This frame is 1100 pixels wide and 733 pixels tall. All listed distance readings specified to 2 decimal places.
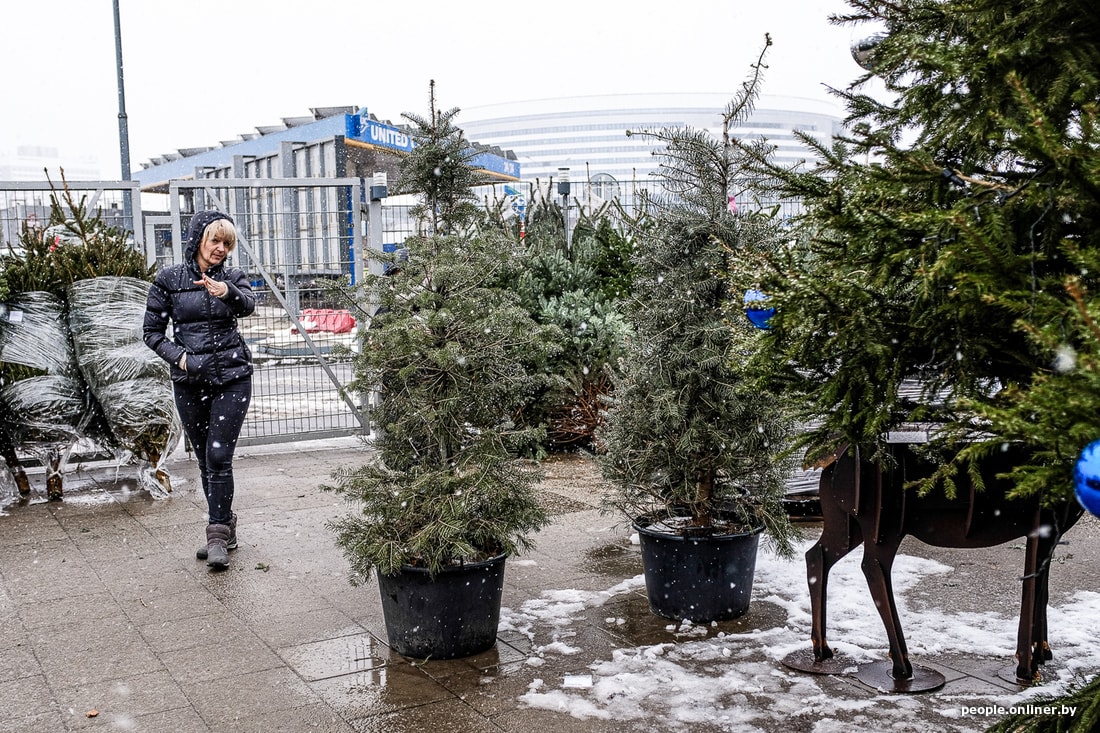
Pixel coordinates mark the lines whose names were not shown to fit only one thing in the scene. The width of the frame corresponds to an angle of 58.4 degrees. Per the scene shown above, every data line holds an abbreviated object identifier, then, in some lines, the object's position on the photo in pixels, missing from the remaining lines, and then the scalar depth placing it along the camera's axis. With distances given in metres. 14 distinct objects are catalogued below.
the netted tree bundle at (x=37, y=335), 7.75
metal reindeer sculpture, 4.08
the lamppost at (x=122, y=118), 20.64
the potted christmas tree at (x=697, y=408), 4.99
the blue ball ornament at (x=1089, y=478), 1.86
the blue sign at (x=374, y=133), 15.01
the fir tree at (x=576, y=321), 9.47
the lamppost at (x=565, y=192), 10.78
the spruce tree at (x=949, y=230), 2.40
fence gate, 9.66
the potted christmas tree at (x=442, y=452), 4.49
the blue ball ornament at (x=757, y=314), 3.91
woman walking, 6.10
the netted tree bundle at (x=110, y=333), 7.84
